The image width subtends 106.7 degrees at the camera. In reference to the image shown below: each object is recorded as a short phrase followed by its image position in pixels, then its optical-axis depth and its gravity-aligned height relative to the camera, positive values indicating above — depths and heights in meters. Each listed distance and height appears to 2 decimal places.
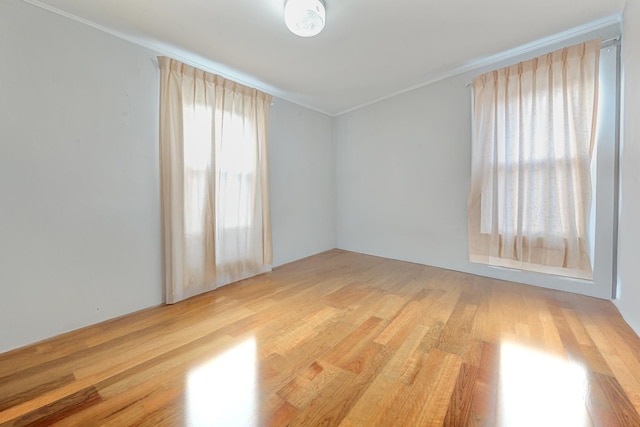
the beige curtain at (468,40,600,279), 2.09 +0.43
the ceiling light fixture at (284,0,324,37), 1.66 +1.37
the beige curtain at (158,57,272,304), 2.18 +0.29
